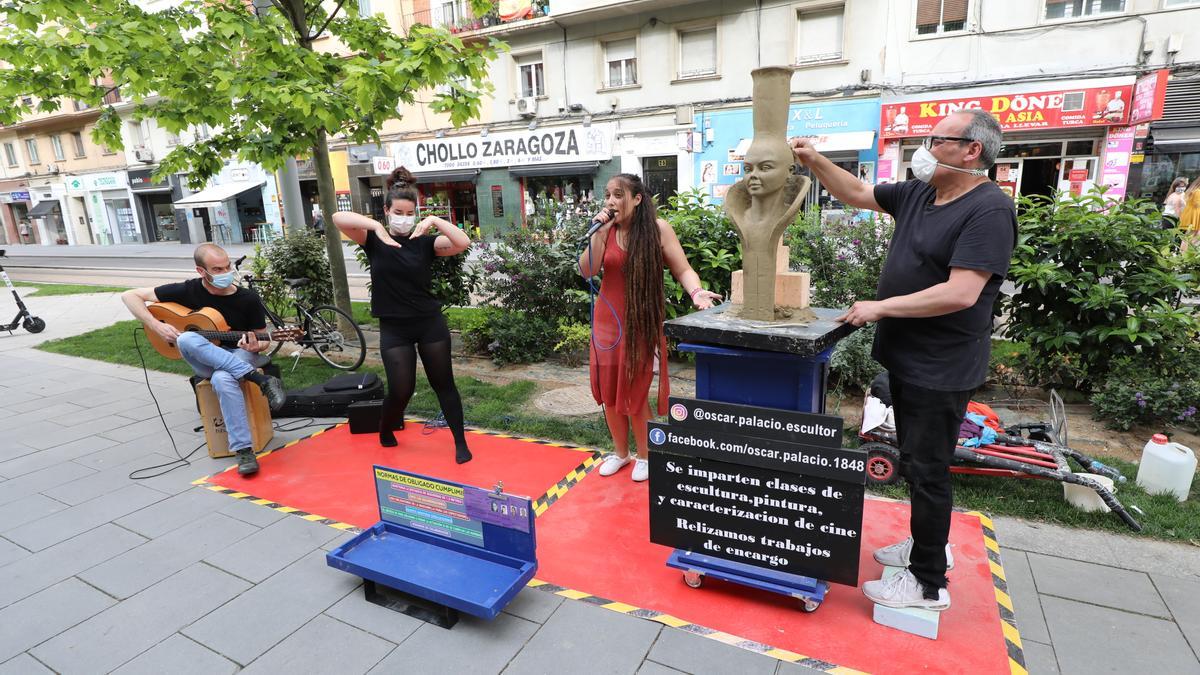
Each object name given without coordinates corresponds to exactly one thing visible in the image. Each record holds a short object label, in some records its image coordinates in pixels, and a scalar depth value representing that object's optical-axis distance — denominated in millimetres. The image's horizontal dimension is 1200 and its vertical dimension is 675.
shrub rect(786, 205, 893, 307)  5750
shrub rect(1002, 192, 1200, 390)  4488
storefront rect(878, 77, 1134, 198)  13453
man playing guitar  4363
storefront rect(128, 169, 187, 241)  29984
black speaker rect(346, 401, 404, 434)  5109
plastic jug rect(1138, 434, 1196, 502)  3492
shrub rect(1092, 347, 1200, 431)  4336
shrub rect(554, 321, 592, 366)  6789
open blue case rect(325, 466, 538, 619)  2738
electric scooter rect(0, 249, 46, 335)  9751
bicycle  7316
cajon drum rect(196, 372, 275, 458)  4629
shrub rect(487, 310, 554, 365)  6957
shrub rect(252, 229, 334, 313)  8219
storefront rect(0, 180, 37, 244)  35156
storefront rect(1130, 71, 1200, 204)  12820
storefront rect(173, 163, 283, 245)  26953
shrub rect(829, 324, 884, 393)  5141
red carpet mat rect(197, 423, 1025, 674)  2512
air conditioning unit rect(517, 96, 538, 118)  19906
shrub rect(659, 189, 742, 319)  6293
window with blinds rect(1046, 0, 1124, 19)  13195
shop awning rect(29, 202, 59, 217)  34125
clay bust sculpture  2672
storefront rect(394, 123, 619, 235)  19531
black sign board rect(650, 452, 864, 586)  2549
